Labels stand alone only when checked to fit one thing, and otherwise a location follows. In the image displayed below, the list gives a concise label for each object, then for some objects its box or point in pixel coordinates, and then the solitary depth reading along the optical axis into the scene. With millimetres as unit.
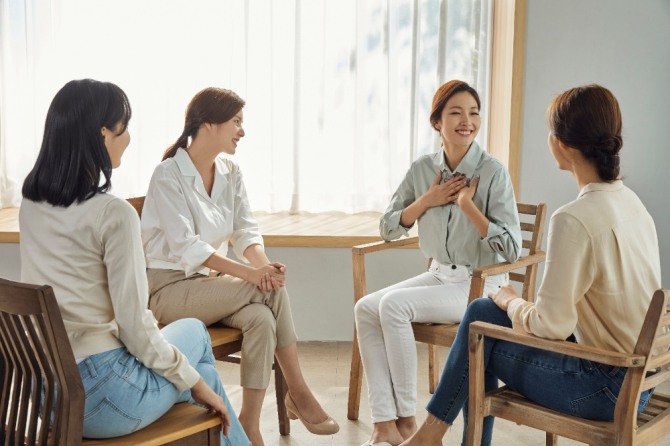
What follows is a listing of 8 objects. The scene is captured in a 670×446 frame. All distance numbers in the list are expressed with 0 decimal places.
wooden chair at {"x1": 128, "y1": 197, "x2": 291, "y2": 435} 5200
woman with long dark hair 4359
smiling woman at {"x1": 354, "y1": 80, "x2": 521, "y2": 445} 5340
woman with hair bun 4504
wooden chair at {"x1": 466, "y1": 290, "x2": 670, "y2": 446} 4385
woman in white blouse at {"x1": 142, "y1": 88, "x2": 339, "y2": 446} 5244
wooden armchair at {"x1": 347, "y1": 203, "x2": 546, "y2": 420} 5316
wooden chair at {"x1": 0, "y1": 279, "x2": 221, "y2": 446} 4201
